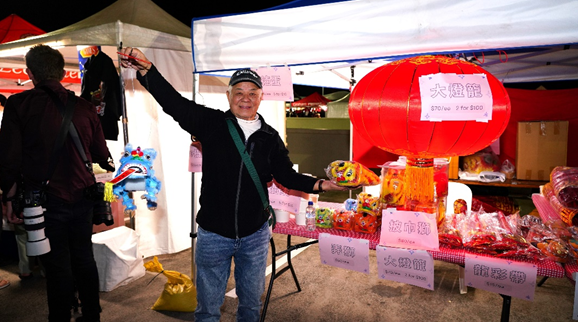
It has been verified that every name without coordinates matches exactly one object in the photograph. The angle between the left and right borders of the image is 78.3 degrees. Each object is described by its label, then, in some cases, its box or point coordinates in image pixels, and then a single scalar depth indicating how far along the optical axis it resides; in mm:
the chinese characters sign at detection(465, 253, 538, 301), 1765
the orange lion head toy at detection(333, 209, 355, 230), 2361
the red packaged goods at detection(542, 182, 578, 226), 2061
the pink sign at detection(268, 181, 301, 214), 2512
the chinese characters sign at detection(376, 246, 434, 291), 1952
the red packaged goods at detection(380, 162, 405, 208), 2234
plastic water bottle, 2445
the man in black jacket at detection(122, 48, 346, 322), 1806
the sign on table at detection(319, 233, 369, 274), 2168
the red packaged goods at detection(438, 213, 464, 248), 2018
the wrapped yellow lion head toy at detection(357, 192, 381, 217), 2338
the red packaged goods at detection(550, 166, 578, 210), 2096
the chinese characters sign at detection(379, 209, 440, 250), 1959
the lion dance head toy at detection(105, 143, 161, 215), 1992
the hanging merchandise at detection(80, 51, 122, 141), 3090
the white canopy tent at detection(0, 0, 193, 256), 3424
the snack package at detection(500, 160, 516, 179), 5023
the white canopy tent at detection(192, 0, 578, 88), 1641
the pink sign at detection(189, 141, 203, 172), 2695
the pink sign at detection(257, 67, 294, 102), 2344
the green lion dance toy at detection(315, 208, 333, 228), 2436
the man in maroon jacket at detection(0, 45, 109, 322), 2016
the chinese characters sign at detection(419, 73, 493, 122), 1553
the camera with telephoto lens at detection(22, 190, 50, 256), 1983
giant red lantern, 1620
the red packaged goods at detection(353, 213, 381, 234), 2281
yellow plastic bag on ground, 2861
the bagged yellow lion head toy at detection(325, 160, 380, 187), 1970
